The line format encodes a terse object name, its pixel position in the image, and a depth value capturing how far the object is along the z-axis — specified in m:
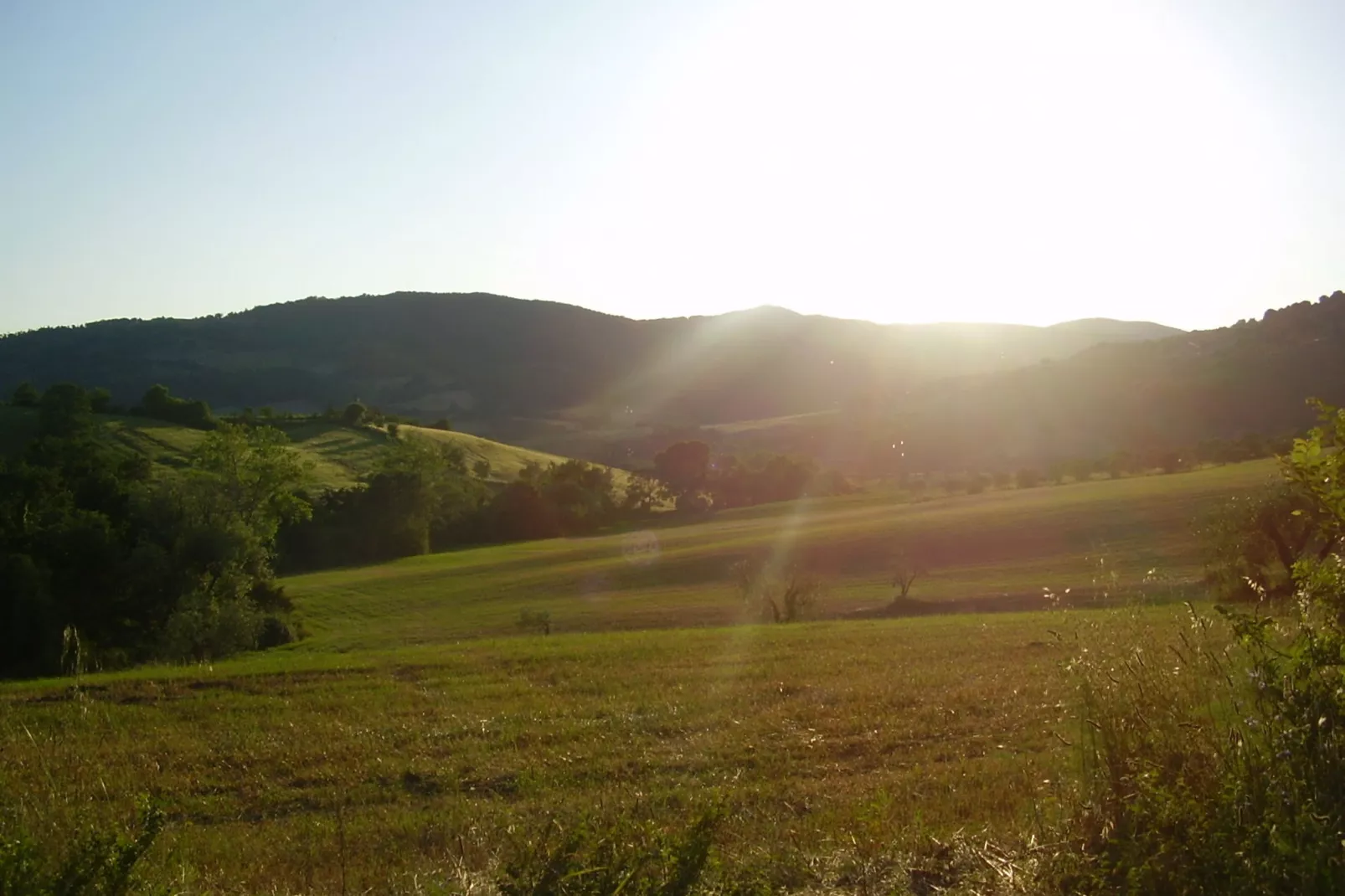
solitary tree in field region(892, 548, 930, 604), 39.28
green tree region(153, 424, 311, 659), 30.34
